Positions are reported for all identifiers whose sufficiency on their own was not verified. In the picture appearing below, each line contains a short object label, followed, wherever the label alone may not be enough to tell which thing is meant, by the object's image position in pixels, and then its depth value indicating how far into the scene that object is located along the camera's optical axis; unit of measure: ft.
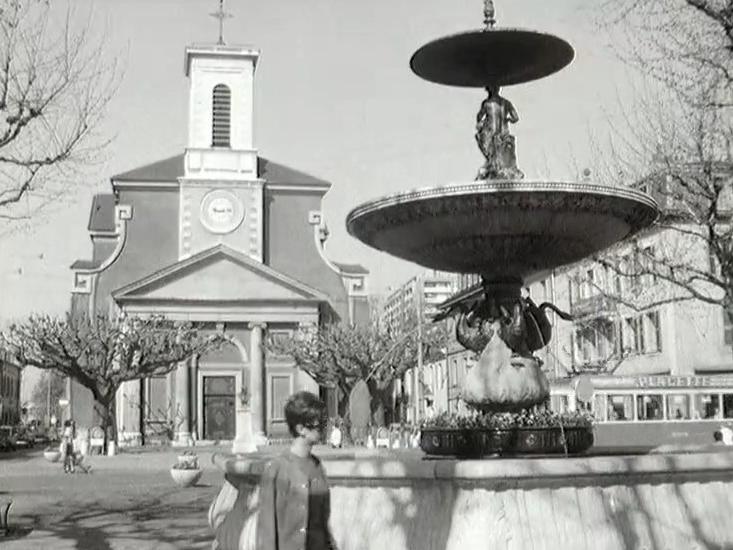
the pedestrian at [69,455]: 94.53
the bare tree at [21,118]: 49.42
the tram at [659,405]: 108.88
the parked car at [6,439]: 182.39
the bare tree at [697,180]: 69.00
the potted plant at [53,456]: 114.93
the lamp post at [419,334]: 149.07
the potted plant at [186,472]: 71.67
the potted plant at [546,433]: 31.40
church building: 164.04
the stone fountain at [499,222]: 31.32
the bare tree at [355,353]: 148.87
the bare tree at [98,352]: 124.98
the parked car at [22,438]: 207.27
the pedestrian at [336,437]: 125.49
